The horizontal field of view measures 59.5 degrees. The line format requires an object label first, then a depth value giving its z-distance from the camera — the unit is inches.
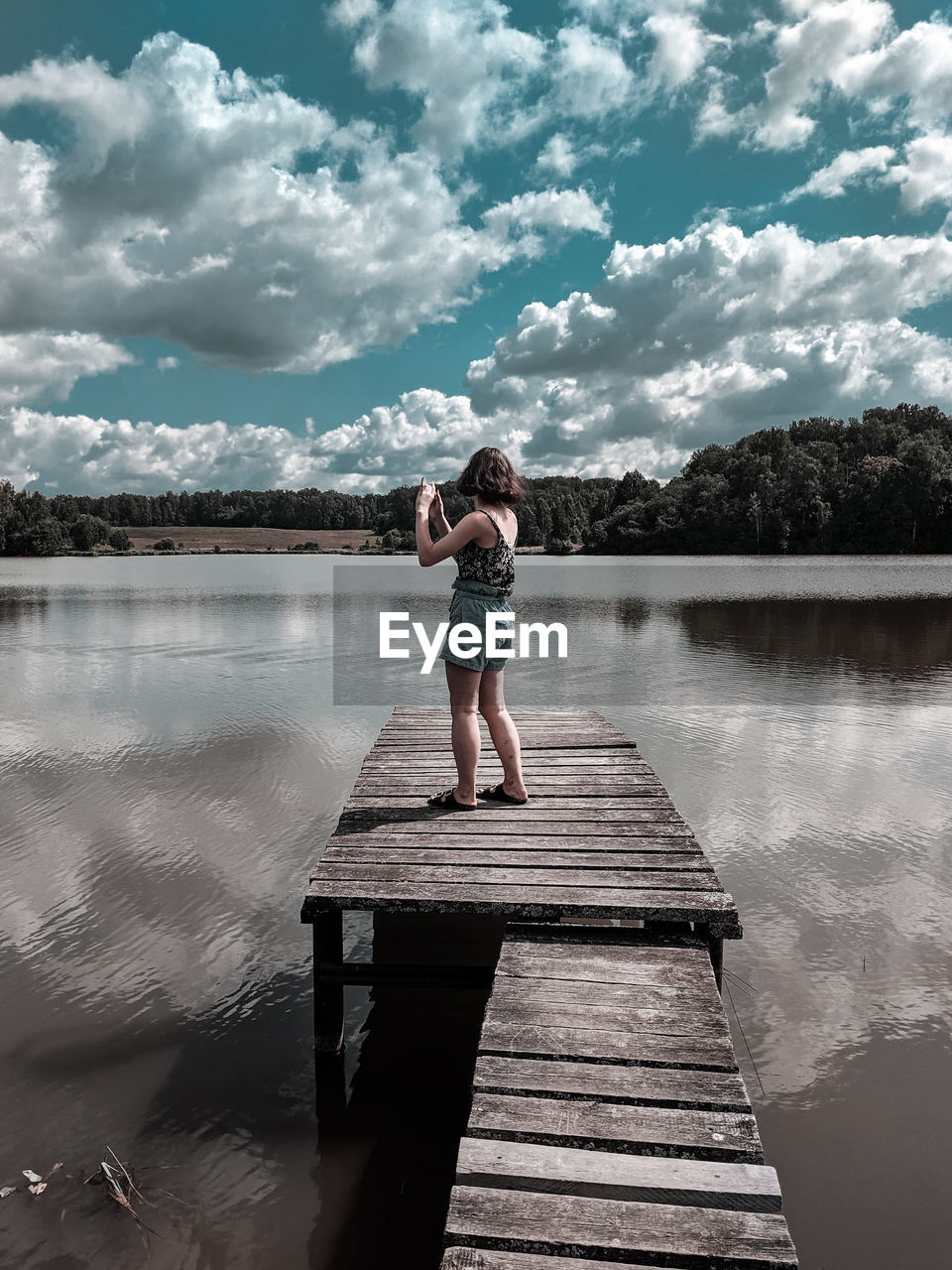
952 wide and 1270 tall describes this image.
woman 187.5
